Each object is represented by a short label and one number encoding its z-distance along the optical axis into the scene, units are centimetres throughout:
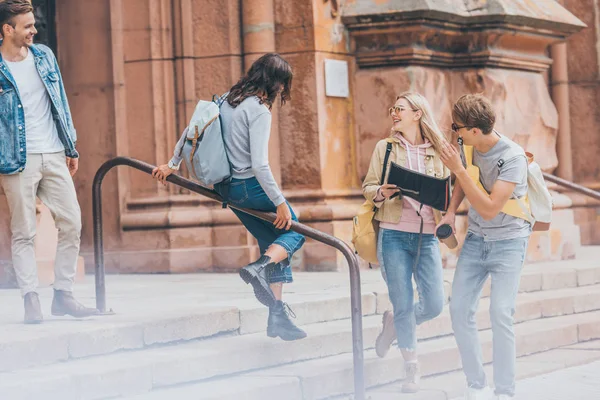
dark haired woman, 947
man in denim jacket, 976
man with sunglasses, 892
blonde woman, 956
